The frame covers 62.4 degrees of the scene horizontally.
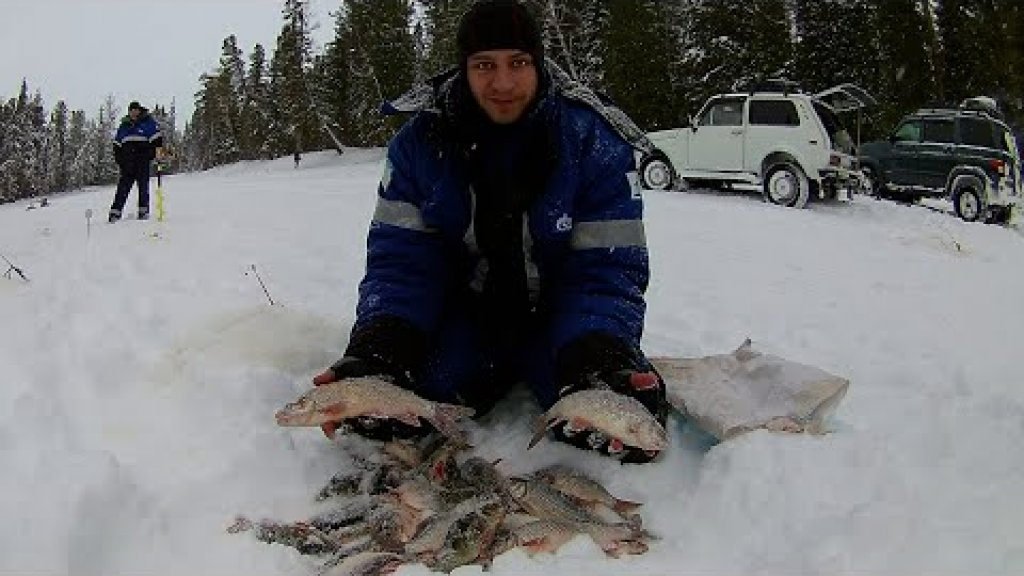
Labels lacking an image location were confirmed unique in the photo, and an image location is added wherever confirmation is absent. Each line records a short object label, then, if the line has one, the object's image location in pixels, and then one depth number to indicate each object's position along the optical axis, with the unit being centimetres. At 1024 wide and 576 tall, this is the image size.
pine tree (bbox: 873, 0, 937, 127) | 2772
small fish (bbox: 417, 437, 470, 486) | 282
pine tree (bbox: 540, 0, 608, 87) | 2967
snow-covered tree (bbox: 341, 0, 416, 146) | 3988
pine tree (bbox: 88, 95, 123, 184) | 9462
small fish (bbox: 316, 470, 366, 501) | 273
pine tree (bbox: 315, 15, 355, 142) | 4197
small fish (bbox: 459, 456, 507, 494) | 274
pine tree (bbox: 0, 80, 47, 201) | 6700
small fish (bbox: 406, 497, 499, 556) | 235
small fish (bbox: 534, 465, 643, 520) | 263
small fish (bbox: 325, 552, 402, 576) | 218
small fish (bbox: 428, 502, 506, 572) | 229
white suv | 1355
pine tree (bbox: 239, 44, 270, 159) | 5016
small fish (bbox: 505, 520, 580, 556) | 233
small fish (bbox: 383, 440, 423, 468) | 293
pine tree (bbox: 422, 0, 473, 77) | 3147
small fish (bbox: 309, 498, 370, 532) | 251
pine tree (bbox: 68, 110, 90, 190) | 8706
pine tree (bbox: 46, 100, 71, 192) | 8124
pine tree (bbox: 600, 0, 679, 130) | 2803
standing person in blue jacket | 1148
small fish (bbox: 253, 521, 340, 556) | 235
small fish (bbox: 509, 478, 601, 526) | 252
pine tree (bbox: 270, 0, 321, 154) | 4275
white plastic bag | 302
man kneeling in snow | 319
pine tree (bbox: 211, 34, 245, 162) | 5881
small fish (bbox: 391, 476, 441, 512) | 260
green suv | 1455
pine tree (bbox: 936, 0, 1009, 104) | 2652
